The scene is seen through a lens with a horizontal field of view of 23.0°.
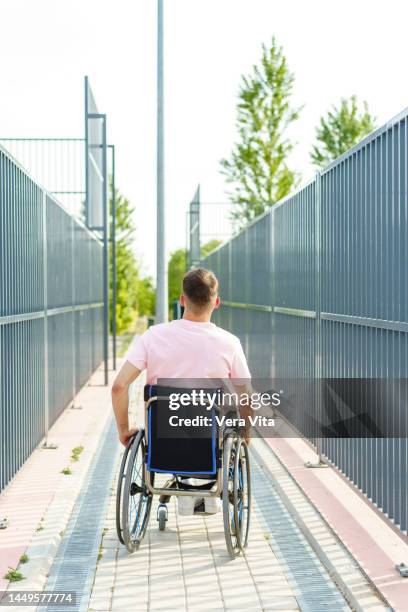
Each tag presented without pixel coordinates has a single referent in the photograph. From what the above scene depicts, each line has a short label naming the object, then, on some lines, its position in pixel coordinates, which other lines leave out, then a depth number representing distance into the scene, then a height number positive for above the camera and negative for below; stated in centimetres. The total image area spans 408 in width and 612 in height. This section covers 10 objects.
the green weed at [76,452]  871 -151
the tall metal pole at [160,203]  1414 +113
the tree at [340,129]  4416 +674
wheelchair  523 -95
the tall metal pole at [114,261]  1764 +40
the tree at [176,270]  4541 +60
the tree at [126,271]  3853 +47
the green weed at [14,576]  509 -149
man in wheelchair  526 -44
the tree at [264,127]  4244 +654
